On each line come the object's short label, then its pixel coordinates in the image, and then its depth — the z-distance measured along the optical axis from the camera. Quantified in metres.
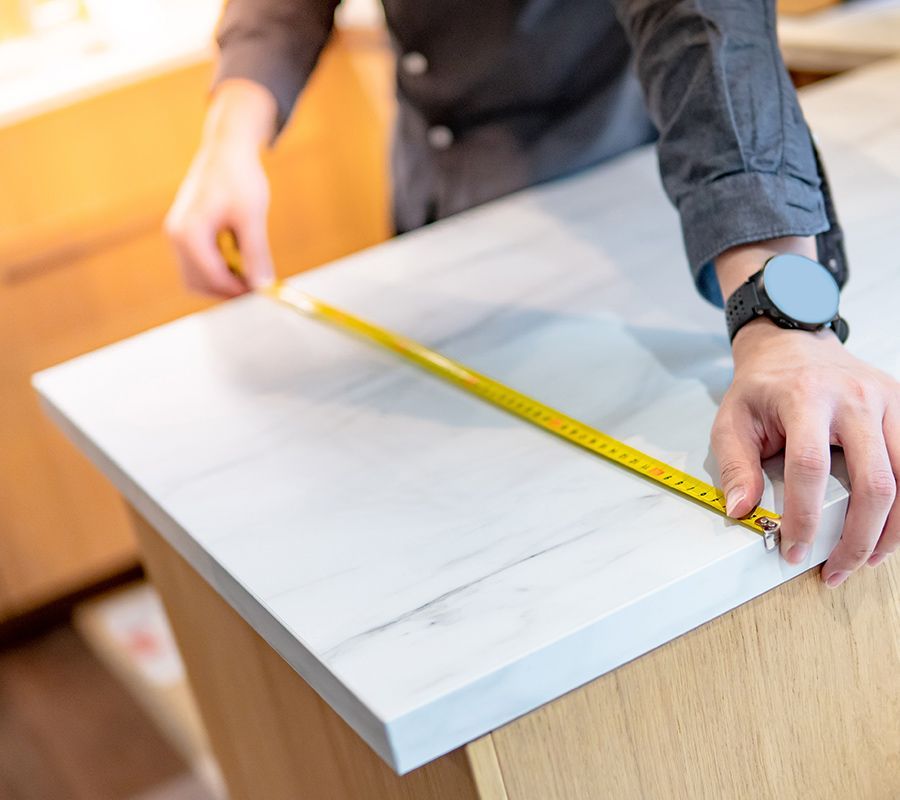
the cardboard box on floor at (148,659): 2.89
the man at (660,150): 1.65
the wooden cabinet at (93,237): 3.16
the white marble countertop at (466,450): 1.60
